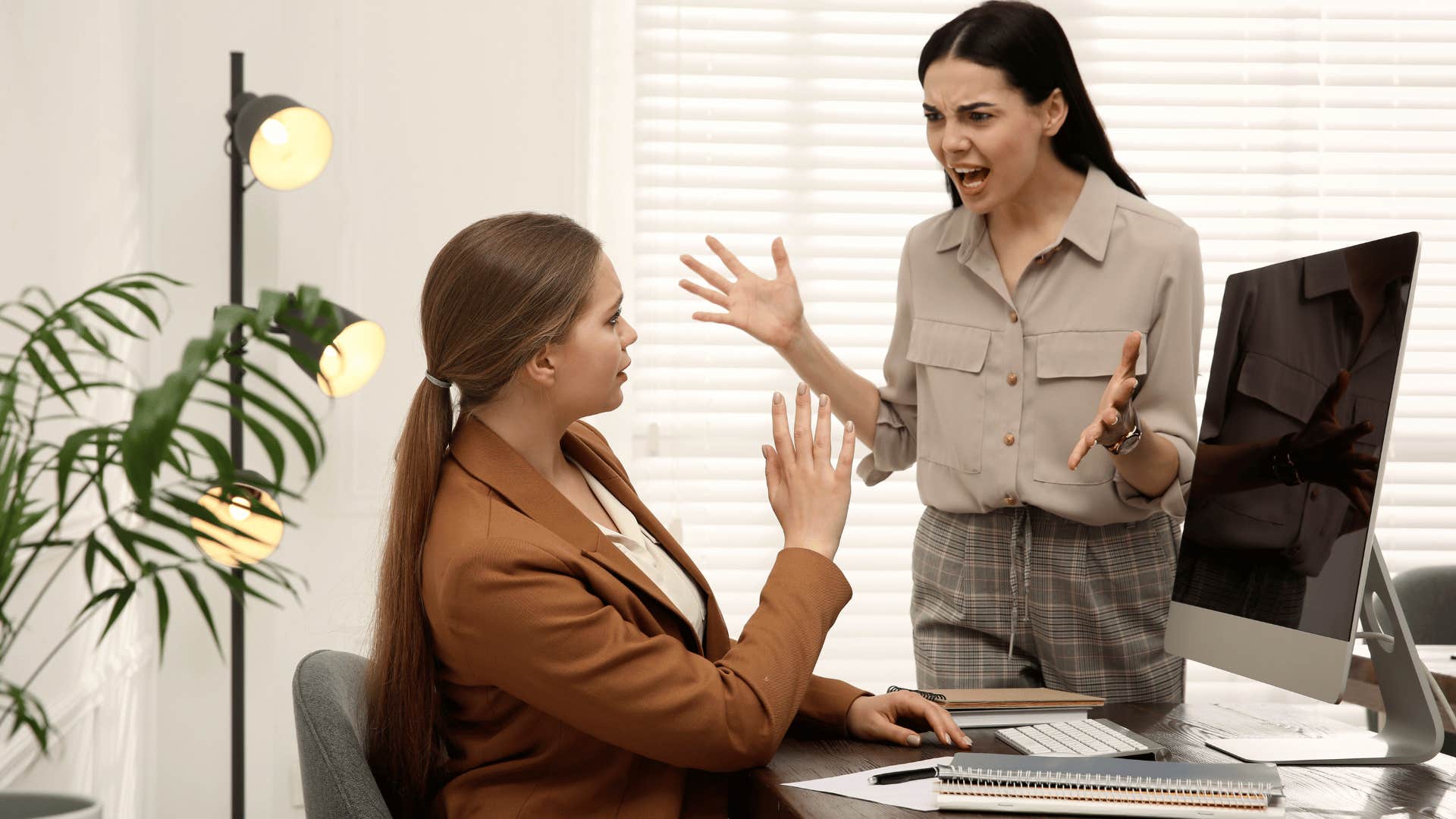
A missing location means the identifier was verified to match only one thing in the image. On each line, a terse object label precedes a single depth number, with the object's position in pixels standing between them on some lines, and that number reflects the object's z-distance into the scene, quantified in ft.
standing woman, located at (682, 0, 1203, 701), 5.88
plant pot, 4.72
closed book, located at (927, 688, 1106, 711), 4.89
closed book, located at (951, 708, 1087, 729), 4.86
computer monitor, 4.08
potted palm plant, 3.40
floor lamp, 7.79
